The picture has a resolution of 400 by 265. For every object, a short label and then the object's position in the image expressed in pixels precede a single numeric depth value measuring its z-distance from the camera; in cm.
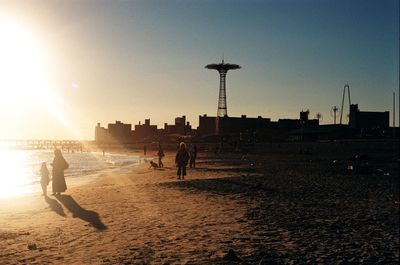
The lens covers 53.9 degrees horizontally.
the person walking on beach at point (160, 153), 3045
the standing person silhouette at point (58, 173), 1630
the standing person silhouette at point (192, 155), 3183
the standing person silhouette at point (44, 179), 1723
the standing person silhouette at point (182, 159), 2081
